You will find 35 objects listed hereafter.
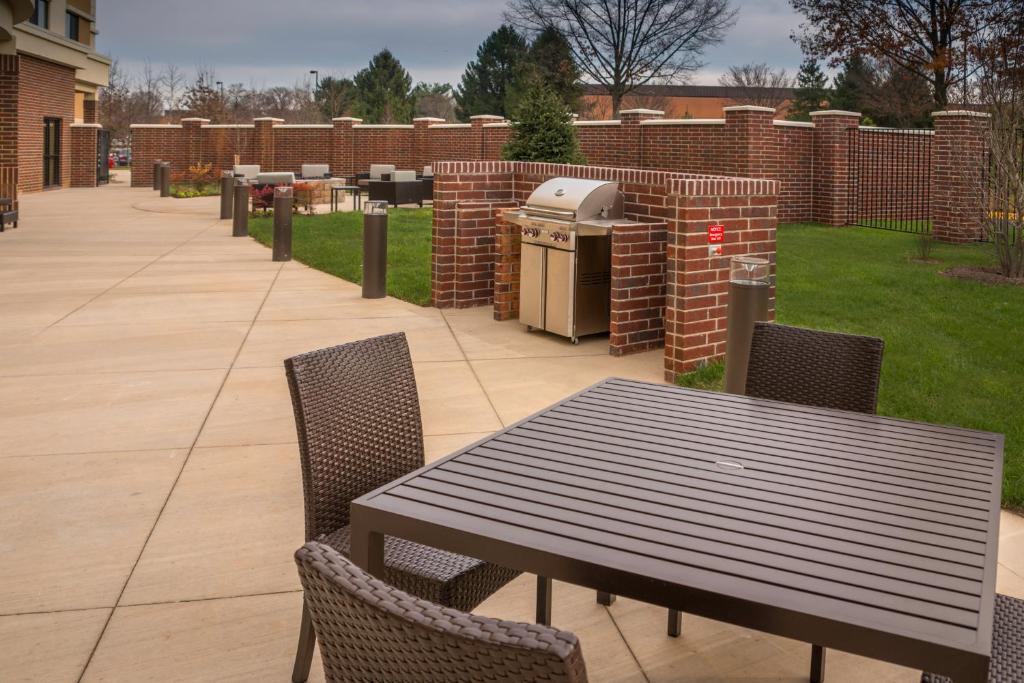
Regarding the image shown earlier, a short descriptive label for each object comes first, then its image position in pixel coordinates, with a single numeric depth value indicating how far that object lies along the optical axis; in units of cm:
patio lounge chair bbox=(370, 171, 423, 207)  2564
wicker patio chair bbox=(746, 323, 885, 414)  365
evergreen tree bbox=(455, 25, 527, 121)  5244
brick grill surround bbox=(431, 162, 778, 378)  755
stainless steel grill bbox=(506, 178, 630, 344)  849
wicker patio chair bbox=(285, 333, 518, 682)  297
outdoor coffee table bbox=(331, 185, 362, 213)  2578
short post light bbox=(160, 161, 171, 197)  3180
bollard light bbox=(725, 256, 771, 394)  598
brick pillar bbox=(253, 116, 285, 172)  3882
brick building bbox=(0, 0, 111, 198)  3108
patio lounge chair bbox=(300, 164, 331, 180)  3130
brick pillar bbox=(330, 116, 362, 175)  3831
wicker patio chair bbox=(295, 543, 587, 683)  140
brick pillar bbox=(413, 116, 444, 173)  3653
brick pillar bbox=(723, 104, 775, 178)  2066
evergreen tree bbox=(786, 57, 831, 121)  5622
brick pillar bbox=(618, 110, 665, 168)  2402
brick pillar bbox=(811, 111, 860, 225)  2114
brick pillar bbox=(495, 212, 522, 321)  959
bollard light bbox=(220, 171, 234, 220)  2322
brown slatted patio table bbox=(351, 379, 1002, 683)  196
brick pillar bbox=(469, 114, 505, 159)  3322
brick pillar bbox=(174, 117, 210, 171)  3984
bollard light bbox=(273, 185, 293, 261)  1452
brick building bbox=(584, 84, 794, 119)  5956
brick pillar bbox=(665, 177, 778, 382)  747
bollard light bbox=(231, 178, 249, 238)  1872
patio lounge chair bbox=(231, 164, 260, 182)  2767
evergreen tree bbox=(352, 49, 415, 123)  5962
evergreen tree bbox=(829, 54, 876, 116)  4625
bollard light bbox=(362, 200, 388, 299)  1116
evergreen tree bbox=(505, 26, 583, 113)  4503
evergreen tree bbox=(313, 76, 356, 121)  6194
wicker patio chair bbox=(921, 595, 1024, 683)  232
